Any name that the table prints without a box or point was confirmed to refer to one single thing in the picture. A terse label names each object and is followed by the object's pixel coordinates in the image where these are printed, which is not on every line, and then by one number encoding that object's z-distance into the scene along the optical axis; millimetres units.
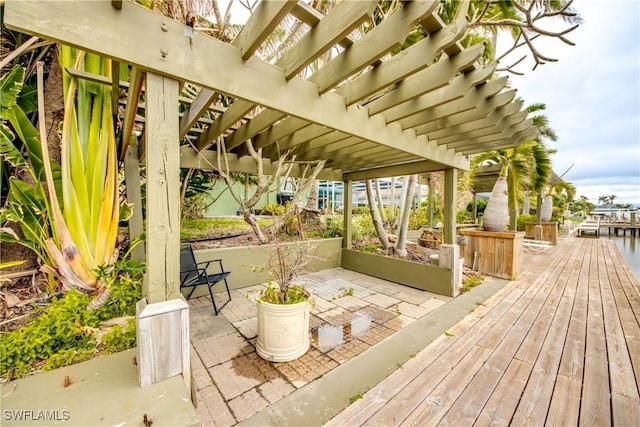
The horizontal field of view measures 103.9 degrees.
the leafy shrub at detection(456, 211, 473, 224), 11592
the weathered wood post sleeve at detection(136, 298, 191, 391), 1460
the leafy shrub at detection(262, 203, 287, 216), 7379
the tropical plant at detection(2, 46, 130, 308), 2367
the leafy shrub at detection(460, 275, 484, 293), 4448
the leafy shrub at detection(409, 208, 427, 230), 9102
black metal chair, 3342
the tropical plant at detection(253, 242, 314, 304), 2518
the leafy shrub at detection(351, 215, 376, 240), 6993
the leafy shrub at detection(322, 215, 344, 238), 6334
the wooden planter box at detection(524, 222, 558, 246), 9898
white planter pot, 2373
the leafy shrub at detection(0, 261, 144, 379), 1925
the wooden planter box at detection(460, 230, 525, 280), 4977
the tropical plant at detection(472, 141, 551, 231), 5297
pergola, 1315
